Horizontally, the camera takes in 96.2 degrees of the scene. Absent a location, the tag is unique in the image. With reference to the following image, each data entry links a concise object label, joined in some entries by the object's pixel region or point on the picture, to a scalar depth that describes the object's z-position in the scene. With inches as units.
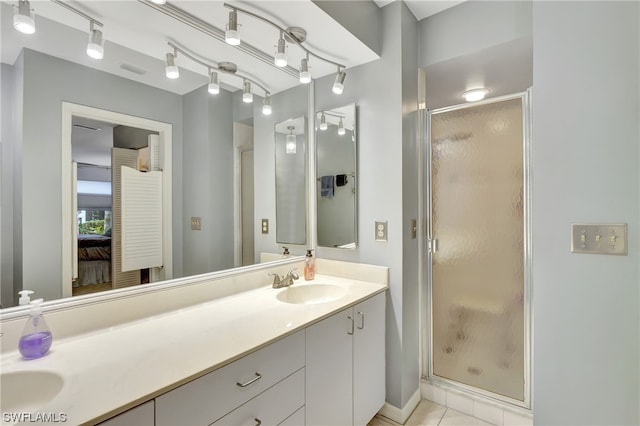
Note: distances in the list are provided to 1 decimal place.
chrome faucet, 66.0
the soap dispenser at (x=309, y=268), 73.7
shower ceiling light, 93.6
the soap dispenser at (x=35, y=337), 34.1
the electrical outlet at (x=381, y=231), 69.6
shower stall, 67.7
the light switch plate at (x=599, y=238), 43.2
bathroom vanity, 29.0
